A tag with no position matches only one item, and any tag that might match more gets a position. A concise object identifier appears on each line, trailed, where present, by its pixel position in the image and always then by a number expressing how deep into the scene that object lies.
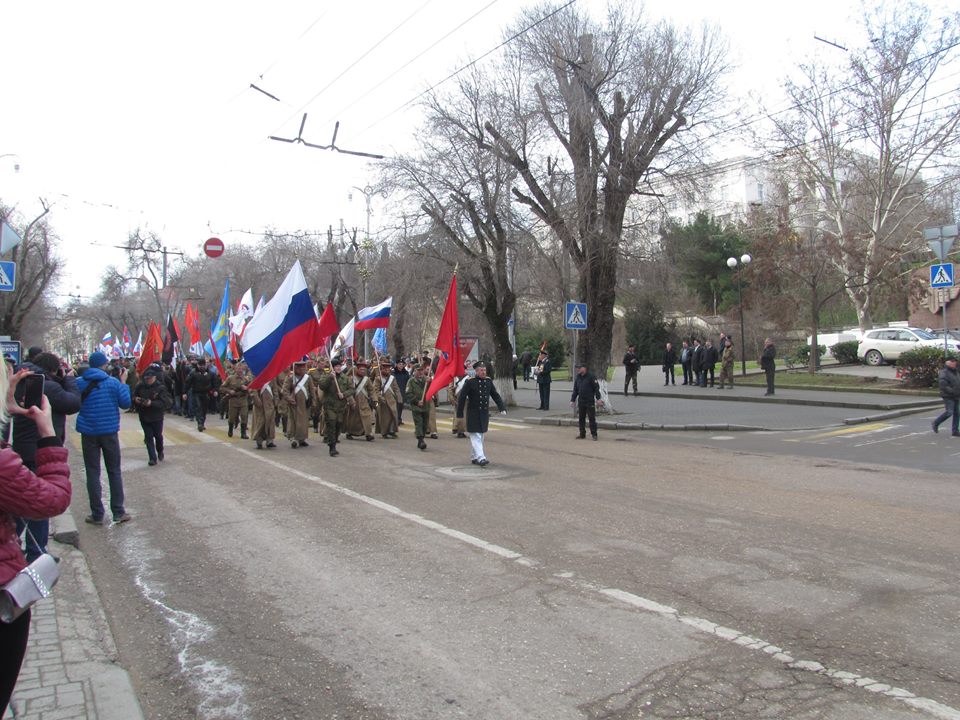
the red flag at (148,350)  17.75
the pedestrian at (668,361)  30.06
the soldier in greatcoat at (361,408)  15.80
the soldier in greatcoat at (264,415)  14.83
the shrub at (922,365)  22.05
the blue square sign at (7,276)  12.41
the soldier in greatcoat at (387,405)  16.50
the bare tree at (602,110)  18.22
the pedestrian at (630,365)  25.62
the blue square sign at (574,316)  18.14
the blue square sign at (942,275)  16.38
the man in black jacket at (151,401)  11.59
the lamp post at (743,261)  29.93
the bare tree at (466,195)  20.30
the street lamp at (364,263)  28.69
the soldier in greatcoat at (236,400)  17.52
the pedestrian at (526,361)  35.81
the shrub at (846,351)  33.16
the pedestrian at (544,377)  23.30
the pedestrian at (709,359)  27.56
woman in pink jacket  2.63
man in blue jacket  8.10
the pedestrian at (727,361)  25.97
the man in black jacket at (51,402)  5.78
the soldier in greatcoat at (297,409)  14.95
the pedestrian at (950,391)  14.42
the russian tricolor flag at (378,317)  16.84
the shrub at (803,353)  34.06
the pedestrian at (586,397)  15.82
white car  30.27
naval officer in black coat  11.59
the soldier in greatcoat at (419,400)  14.41
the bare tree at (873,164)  29.59
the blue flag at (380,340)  23.56
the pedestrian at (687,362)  29.11
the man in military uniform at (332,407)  13.47
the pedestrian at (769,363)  23.06
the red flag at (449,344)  13.08
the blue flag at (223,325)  20.28
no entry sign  26.18
